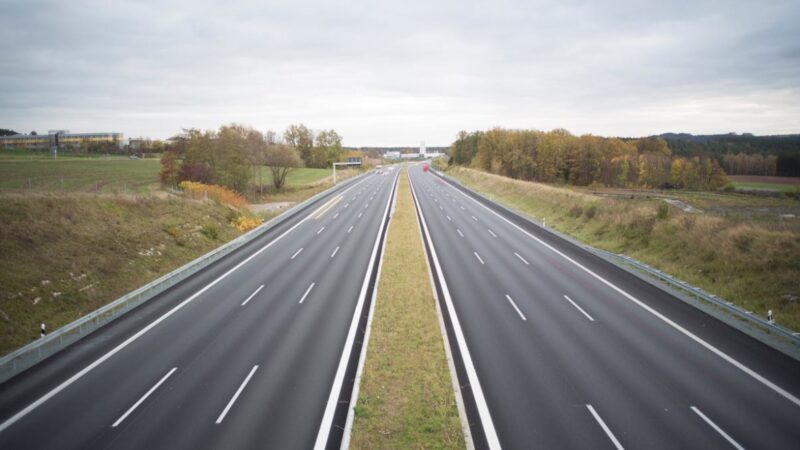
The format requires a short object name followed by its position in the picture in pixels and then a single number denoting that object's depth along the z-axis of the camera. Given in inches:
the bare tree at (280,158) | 2785.4
